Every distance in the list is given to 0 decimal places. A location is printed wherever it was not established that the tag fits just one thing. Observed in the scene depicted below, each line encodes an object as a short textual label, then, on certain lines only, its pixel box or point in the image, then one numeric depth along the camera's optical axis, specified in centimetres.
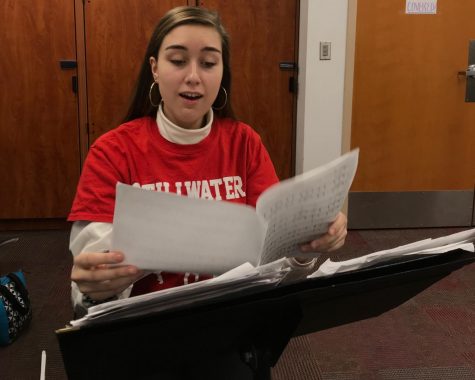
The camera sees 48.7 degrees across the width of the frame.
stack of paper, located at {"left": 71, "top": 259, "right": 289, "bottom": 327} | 56
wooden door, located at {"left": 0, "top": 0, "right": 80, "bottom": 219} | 327
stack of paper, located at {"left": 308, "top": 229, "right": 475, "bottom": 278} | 66
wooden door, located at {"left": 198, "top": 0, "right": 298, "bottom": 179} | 345
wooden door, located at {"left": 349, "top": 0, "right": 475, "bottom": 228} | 332
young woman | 92
